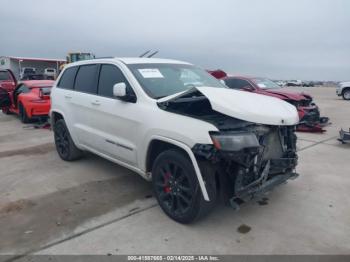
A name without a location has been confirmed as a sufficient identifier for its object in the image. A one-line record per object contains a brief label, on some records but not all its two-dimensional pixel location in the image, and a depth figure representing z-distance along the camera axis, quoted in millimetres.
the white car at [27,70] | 32575
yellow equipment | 26297
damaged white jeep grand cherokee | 3262
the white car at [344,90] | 20669
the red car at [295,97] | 9242
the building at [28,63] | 35000
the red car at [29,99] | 9930
